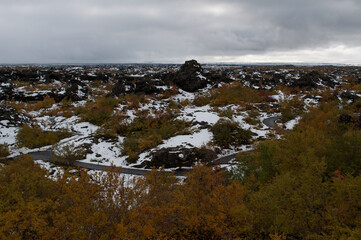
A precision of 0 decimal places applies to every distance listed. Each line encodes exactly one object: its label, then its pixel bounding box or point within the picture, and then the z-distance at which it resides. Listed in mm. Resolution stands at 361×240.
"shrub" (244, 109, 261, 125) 42297
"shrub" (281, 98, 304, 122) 45312
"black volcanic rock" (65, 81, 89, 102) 67062
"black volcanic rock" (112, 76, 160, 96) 70000
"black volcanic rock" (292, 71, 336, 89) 86438
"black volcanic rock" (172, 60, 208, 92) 79812
